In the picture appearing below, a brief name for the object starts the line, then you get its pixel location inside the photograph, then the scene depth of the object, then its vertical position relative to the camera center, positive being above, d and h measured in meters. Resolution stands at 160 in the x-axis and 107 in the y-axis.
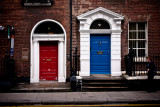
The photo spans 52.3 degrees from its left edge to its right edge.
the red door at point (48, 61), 9.41 -0.41
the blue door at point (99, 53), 9.30 +0.05
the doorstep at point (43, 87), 7.71 -1.63
